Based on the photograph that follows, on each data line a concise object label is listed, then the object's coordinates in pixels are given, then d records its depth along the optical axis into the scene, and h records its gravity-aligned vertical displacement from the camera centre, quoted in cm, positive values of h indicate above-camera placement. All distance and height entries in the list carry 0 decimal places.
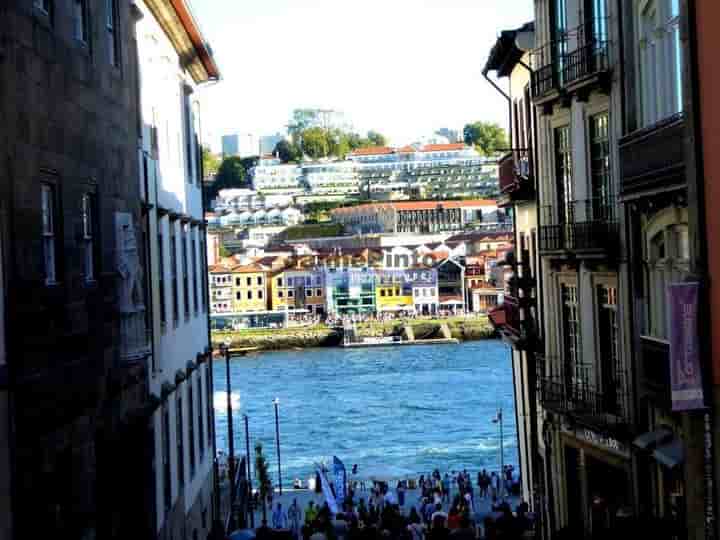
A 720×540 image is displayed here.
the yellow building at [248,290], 19525 +12
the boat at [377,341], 16950 -694
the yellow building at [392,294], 19512 -132
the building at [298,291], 19588 -28
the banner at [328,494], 3341 -537
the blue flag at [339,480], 3759 -533
